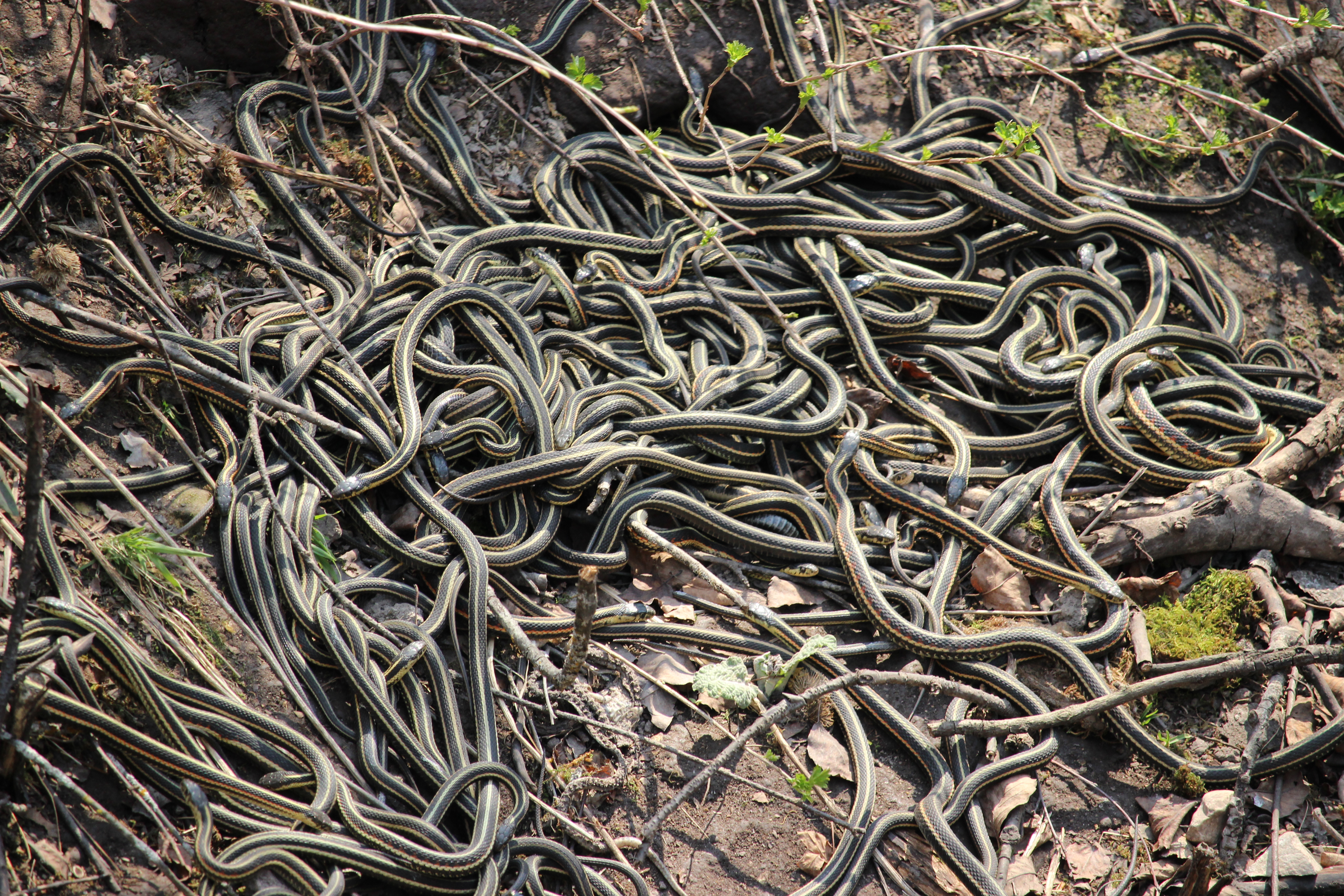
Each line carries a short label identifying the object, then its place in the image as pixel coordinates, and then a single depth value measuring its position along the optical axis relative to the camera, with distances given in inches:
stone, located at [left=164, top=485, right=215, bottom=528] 389.7
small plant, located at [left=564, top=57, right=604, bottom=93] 486.3
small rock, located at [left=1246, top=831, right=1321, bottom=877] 372.8
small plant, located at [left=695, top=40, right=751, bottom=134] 512.4
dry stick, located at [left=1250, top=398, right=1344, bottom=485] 500.7
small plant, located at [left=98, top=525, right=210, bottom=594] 354.3
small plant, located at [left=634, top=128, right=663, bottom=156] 400.5
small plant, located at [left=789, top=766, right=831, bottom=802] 359.9
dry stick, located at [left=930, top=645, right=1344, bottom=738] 389.1
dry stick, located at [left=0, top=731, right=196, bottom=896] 276.1
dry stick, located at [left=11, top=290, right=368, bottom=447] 349.1
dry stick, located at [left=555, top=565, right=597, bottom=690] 310.8
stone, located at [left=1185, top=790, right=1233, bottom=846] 388.2
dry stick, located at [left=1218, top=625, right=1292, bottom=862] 370.9
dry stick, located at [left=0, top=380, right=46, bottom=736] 236.8
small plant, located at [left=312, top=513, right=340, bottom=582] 395.9
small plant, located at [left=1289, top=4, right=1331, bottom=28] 585.3
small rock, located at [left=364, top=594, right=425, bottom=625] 402.9
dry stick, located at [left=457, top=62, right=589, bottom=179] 468.8
